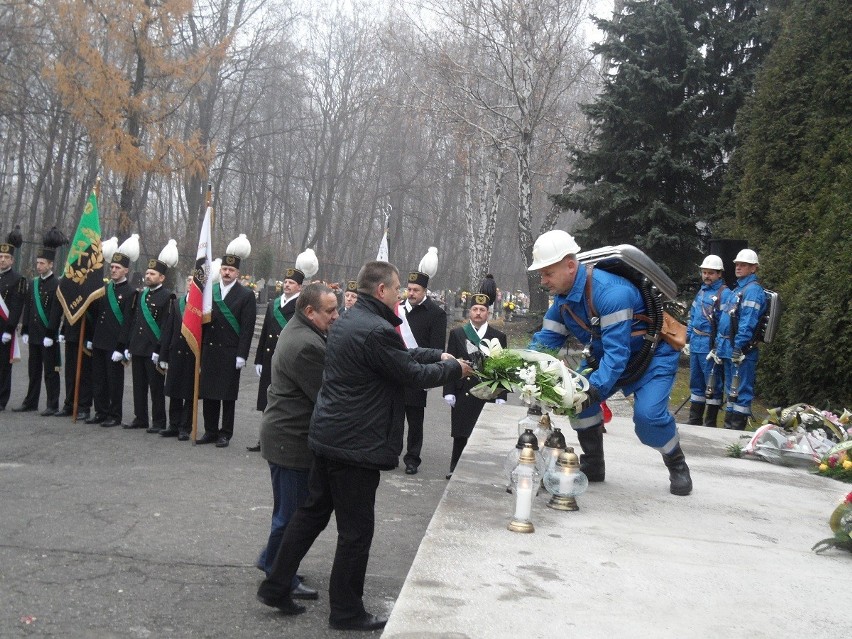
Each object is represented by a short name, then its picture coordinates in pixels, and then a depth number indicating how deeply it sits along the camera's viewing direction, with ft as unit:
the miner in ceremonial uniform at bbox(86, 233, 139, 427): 36.32
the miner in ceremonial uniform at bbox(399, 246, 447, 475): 31.58
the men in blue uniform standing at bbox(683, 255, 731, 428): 39.70
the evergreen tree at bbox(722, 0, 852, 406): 39.06
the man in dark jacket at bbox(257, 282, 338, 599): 16.80
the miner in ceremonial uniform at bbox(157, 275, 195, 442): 34.55
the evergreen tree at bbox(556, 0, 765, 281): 69.26
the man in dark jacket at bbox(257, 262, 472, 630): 15.08
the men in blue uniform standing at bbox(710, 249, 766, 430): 37.55
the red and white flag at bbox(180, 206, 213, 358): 33.73
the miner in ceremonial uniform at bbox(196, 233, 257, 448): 33.63
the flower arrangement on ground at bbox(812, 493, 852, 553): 16.56
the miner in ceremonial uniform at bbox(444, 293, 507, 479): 29.12
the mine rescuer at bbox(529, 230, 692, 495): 19.22
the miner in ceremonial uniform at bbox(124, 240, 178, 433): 35.60
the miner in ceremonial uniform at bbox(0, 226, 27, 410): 37.76
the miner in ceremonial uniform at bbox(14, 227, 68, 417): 37.91
